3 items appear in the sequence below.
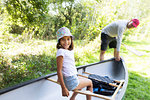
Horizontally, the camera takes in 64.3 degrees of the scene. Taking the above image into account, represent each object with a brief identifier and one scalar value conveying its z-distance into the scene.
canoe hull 1.51
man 2.60
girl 1.29
